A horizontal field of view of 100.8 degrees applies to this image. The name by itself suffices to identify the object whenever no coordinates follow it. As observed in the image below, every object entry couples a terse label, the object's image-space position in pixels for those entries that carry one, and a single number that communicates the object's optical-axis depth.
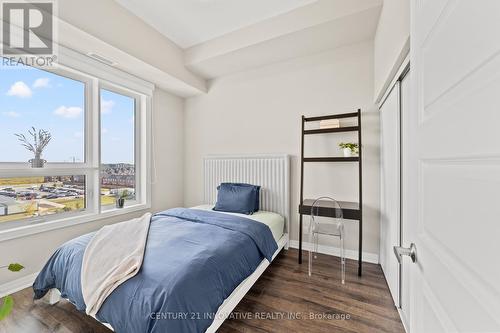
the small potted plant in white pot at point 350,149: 2.39
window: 2.04
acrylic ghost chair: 2.16
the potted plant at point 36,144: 2.09
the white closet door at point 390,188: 1.69
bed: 1.08
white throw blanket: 1.19
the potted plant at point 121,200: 2.85
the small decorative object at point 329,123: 2.46
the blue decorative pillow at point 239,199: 2.70
